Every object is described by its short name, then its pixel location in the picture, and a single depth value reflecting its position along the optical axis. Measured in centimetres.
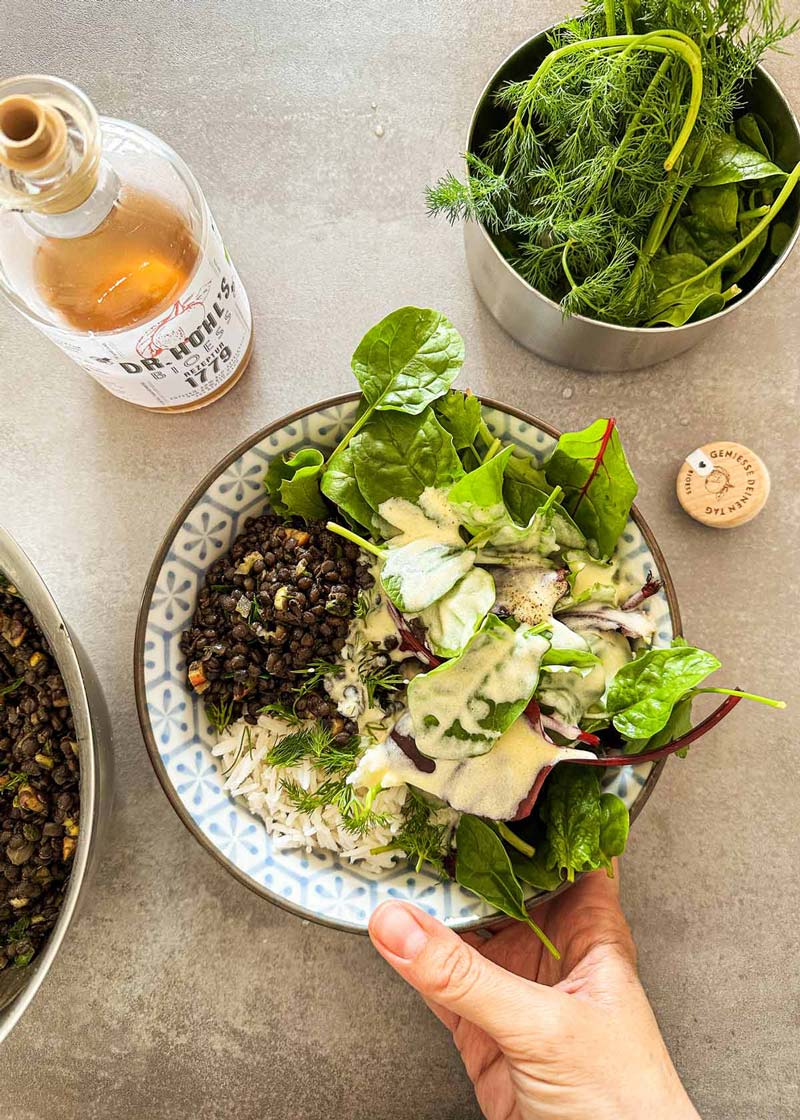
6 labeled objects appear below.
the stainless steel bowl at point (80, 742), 35
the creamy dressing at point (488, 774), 36
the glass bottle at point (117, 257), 32
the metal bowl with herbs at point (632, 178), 37
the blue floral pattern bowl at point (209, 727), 38
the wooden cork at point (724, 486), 45
